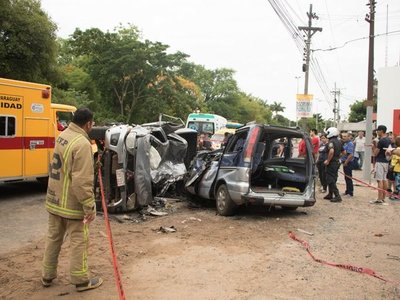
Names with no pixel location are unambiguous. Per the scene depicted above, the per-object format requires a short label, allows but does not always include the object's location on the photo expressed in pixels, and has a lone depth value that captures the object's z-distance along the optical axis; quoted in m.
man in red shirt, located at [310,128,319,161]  13.82
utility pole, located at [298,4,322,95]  23.81
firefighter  4.36
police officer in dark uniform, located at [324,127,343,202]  10.52
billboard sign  19.11
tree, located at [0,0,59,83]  17.19
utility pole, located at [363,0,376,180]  15.88
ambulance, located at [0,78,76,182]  9.95
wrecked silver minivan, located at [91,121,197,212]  8.34
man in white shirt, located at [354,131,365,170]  19.80
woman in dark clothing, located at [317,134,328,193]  11.95
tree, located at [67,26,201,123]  31.70
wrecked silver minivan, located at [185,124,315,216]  8.02
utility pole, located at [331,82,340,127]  66.75
